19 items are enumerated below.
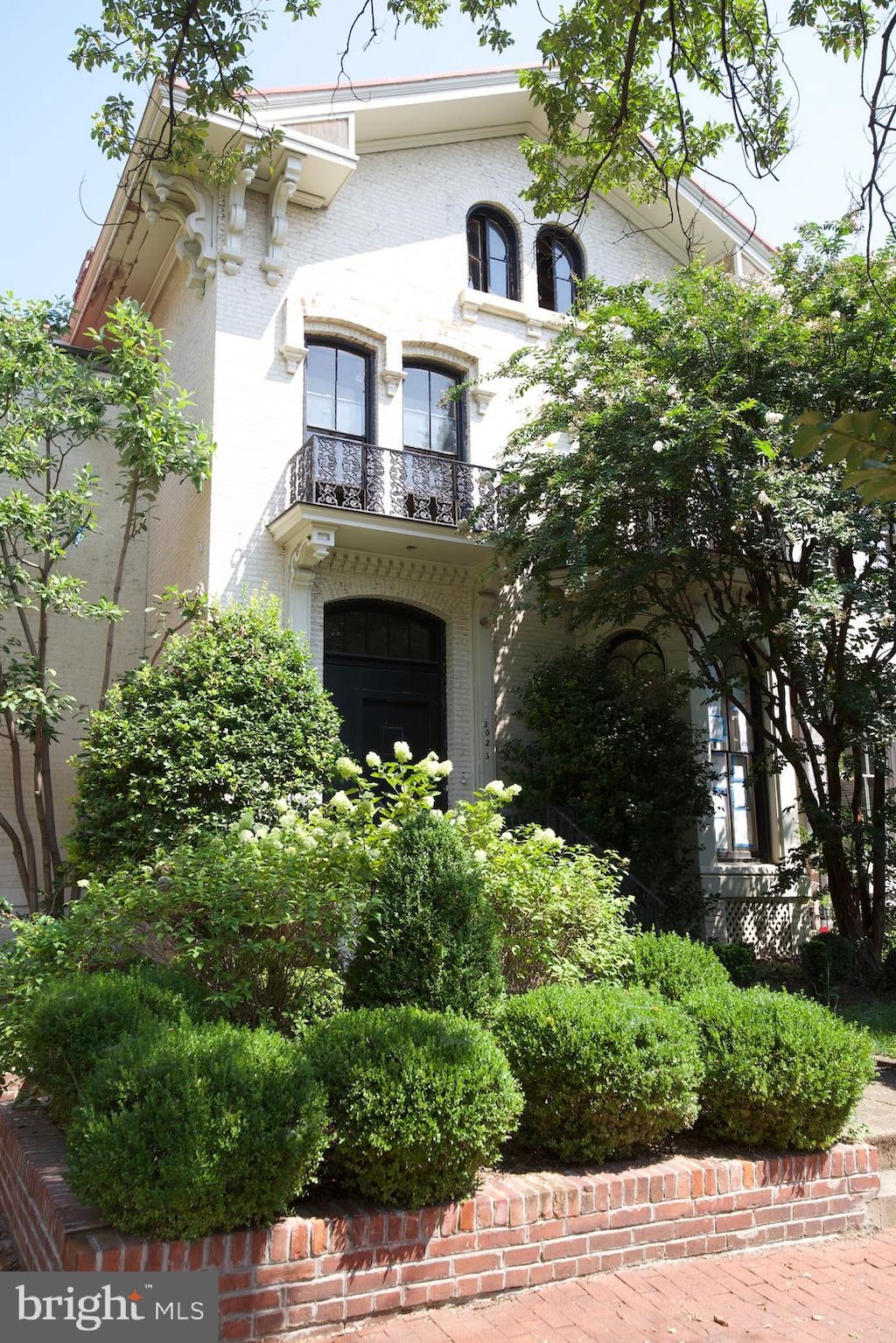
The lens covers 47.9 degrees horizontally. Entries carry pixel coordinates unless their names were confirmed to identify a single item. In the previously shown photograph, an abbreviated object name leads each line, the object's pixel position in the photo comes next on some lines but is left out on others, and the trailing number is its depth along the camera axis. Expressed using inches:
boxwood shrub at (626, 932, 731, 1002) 232.2
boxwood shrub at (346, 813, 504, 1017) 203.6
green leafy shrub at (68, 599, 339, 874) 362.6
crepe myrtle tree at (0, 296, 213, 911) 421.4
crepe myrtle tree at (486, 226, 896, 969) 389.4
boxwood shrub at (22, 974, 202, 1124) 174.1
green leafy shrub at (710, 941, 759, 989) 368.3
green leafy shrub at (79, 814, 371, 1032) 218.7
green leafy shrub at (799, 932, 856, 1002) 414.9
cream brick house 470.9
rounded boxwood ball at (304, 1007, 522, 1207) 158.7
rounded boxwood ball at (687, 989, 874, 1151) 196.2
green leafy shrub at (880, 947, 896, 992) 422.9
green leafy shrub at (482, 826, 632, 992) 240.4
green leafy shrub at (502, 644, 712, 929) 456.1
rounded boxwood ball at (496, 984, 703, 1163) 182.1
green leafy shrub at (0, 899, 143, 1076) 219.6
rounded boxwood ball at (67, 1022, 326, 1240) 139.9
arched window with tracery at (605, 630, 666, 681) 534.9
